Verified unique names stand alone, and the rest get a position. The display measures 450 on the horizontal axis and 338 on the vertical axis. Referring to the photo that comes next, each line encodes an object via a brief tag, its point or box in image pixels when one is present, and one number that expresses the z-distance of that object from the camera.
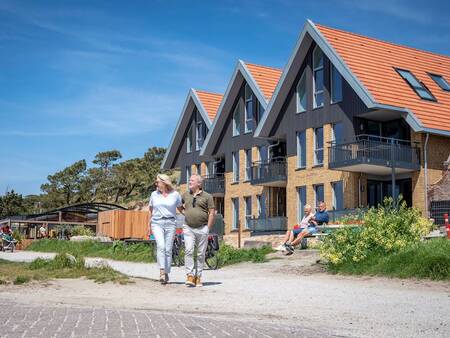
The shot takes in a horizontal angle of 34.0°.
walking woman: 12.34
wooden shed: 37.72
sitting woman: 18.48
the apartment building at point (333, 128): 30.30
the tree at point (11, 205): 72.19
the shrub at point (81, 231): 39.43
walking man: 12.24
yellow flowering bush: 13.91
